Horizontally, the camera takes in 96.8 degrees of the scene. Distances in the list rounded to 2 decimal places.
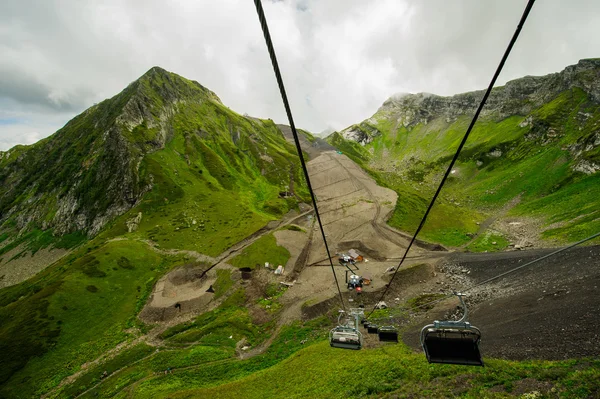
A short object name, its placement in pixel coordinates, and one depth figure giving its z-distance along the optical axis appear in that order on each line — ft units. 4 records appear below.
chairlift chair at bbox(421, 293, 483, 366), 45.11
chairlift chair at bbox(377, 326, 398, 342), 76.13
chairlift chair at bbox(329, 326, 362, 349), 65.72
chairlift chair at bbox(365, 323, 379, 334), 103.39
